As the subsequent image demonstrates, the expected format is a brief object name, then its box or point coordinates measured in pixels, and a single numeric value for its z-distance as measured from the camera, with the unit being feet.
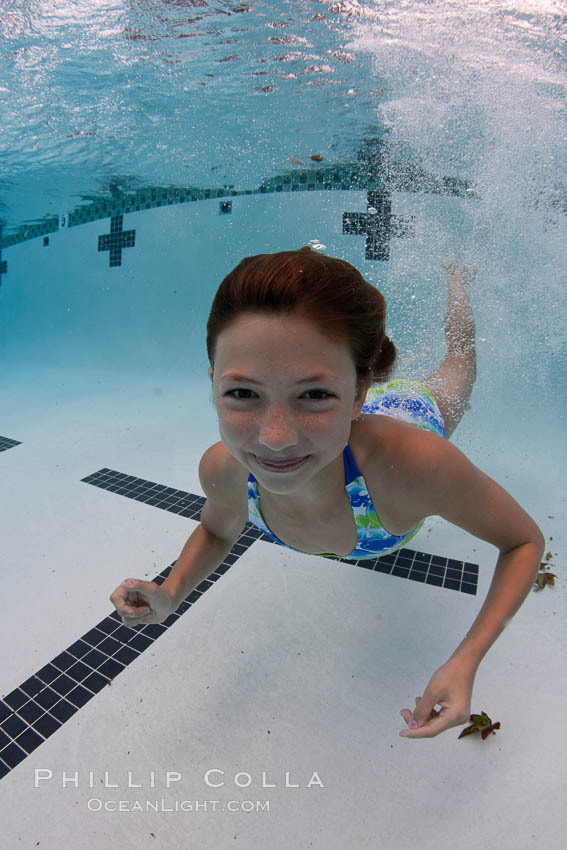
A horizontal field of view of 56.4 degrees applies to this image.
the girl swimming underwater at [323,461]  1.22
